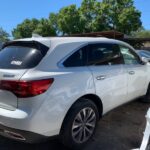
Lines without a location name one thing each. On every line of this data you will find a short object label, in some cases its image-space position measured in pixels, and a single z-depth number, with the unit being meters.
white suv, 2.17
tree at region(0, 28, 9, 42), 44.29
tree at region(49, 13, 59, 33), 31.38
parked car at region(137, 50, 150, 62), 7.63
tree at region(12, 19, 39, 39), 34.71
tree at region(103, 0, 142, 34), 26.96
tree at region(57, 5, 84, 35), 28.12
